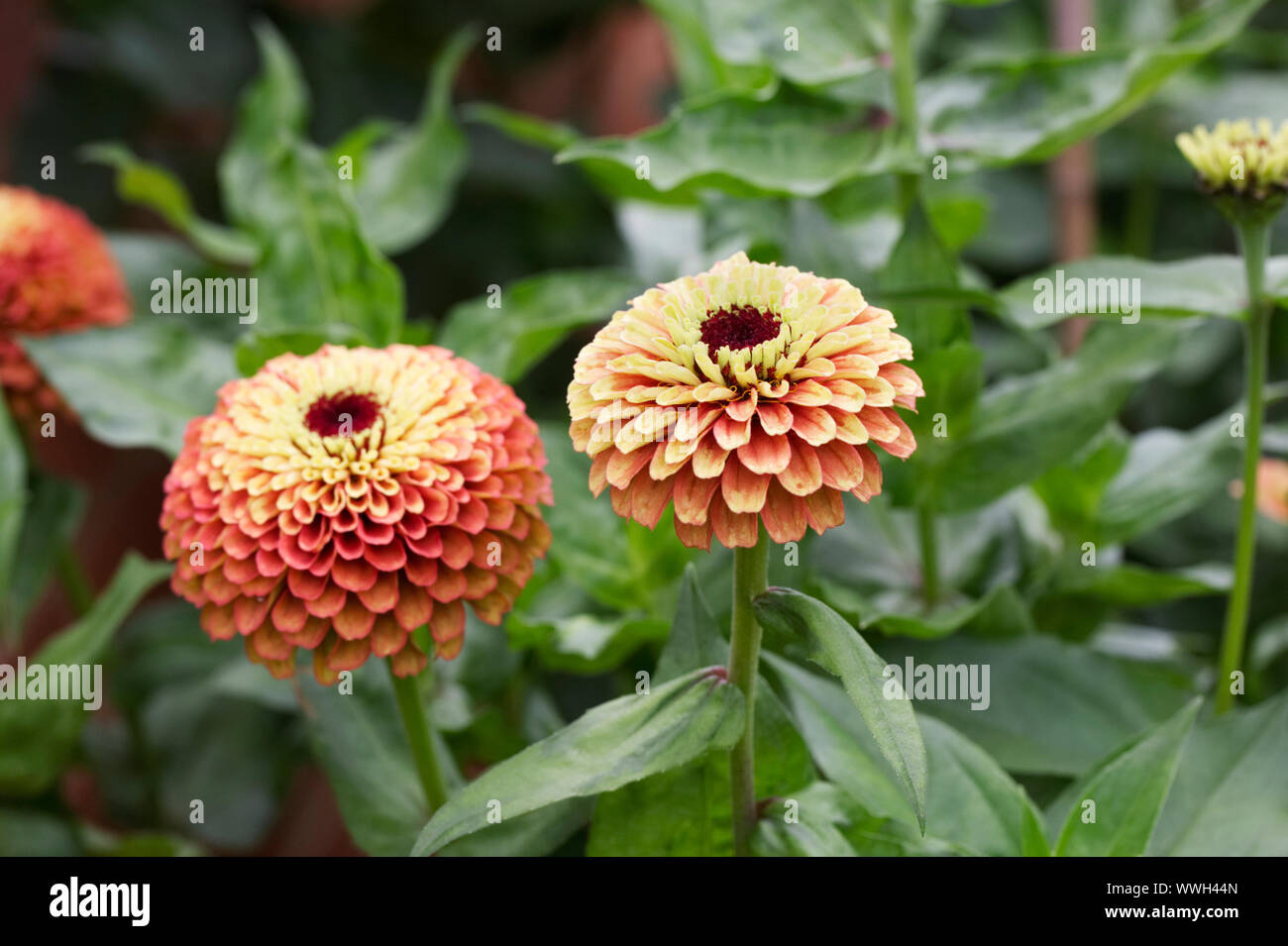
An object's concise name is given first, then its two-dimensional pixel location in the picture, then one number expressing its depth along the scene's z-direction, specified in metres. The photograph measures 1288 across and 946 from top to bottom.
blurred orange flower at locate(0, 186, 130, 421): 0.58
